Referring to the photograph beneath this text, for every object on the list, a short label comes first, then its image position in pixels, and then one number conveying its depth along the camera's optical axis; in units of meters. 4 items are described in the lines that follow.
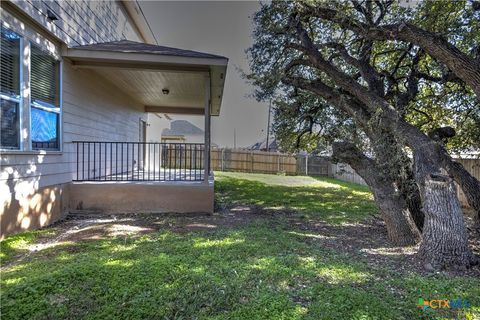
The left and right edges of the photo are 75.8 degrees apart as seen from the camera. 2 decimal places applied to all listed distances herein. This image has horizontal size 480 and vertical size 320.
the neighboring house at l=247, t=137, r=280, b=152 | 31.65
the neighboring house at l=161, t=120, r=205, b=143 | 34.72
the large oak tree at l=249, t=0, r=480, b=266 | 3.97
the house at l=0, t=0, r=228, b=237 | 4.62
